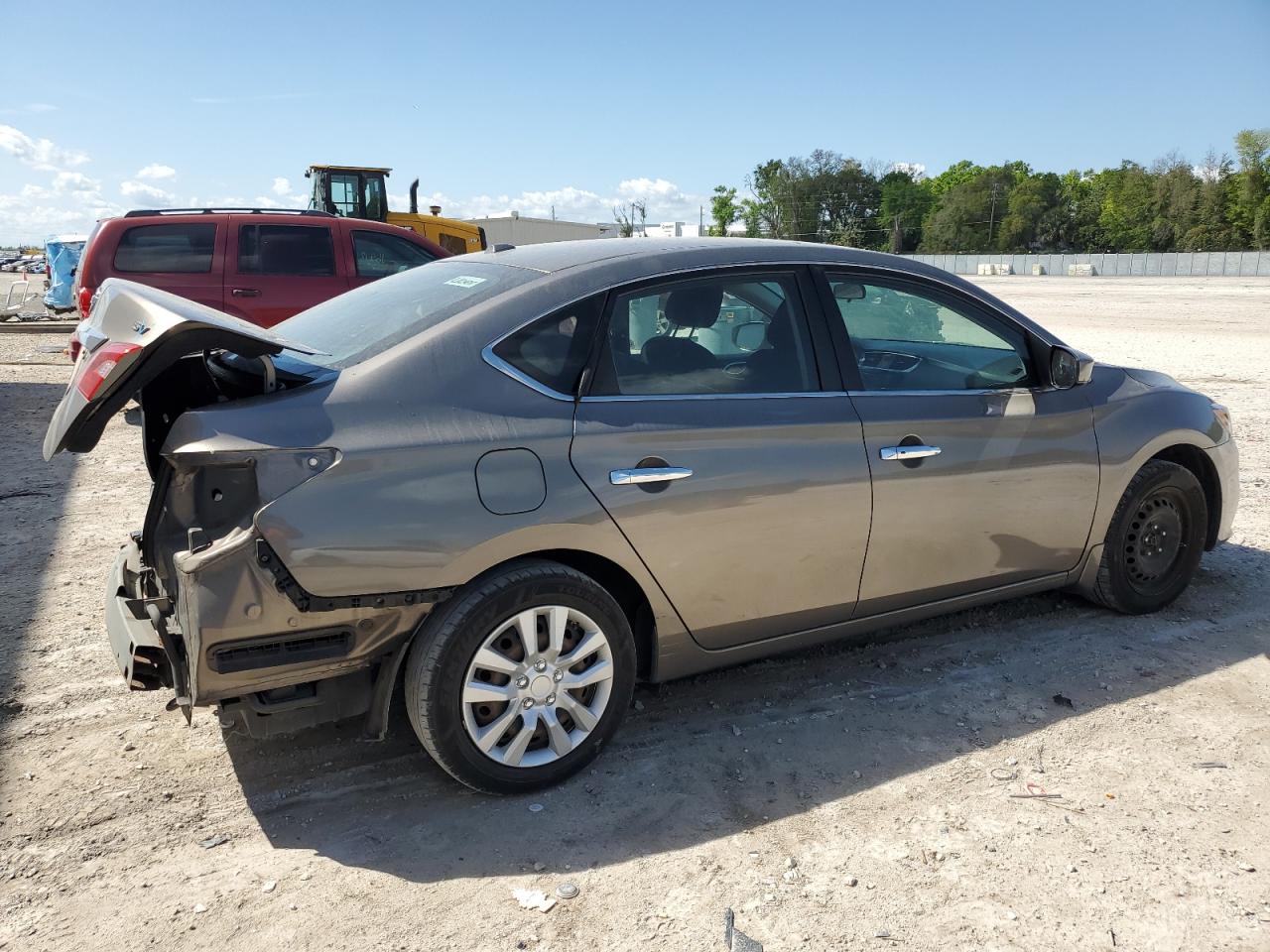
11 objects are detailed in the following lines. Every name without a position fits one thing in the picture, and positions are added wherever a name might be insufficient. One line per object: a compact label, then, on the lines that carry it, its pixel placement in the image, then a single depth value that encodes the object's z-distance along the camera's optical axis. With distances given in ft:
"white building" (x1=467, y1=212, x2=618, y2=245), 215.65
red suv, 32.48
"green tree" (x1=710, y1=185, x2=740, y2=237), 394.60
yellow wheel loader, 58.90
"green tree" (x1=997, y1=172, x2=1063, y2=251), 311.68
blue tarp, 69.82
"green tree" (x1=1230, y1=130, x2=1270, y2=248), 254.06
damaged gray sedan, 9.14
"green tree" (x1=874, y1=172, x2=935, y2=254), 363.76
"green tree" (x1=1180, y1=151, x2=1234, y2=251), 266.57
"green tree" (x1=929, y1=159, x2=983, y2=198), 403.01
